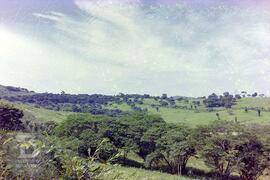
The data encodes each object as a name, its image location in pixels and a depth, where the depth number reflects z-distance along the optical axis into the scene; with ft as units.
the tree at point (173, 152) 215.10
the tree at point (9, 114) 246.23
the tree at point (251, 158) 197.77
